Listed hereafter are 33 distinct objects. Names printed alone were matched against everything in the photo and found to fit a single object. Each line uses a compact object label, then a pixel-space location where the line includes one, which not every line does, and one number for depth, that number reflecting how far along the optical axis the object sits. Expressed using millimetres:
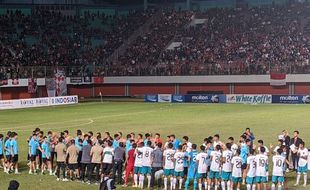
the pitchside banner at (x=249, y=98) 66000
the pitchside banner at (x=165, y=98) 72812
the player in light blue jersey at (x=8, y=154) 25734
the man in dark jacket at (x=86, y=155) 23609
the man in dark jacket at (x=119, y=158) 22969
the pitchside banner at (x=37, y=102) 64356
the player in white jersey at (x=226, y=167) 20859
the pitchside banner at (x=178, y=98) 71812
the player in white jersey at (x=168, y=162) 21625
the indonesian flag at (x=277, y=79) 67750
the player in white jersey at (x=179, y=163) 21375
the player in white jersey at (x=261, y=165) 20430
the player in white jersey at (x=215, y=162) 21000
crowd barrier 64750
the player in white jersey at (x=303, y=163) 22422
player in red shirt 23141
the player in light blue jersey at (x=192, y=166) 21406
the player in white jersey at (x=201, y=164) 20969
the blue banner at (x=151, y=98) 73375
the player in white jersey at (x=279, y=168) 20609
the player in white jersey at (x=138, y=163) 22359
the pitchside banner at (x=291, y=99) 63281
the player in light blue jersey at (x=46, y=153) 25250
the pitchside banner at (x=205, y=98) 69250
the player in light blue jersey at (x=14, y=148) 25609
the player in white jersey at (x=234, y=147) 21942
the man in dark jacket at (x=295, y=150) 24370
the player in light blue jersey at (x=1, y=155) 25867
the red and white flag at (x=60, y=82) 70562
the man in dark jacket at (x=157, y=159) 22062
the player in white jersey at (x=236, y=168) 20688
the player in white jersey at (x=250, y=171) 20531
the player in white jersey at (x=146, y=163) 22219
